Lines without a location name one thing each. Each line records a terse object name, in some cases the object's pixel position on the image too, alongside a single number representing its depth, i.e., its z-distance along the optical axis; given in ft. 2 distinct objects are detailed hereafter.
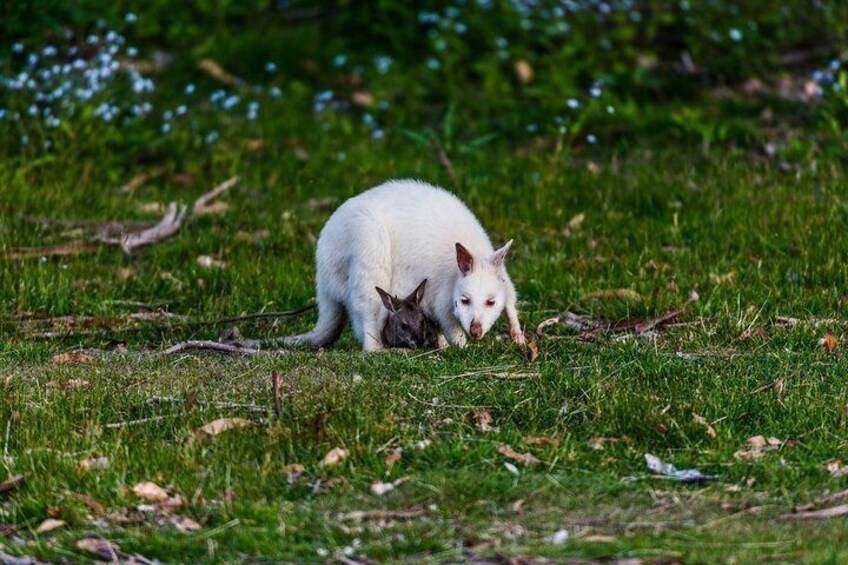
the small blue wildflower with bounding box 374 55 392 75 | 90.95
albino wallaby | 51.13
